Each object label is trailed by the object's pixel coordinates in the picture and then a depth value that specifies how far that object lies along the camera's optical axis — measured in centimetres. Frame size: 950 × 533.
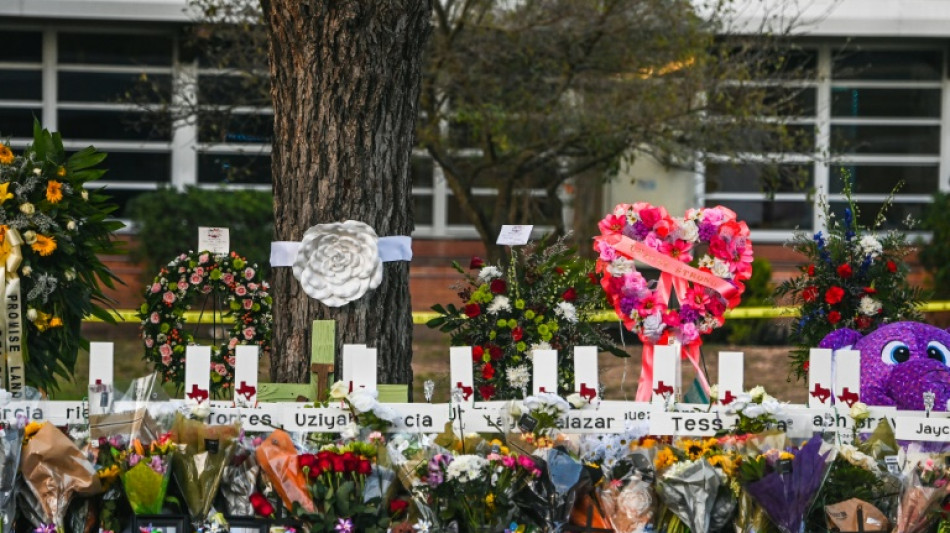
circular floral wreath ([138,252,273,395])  1225
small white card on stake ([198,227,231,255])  1213
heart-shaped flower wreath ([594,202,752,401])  1112
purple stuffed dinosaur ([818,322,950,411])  955
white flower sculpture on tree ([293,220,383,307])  1035
